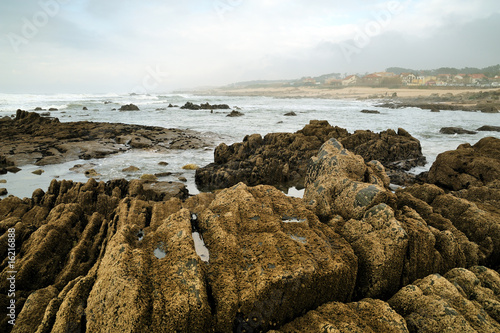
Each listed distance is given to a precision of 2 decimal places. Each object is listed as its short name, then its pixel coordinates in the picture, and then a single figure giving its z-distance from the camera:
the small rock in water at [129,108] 43.33
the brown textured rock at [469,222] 4.04
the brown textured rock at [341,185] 4.30
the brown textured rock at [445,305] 2.55
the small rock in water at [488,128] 22.12
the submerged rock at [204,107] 47.06
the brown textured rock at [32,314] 2.90
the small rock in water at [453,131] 21.07
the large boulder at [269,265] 2.58
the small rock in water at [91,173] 10.77
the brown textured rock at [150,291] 2.33
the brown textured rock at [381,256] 3.21
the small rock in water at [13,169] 11.02
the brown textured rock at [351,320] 2.42
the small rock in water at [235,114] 35.31
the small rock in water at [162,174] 10.90
